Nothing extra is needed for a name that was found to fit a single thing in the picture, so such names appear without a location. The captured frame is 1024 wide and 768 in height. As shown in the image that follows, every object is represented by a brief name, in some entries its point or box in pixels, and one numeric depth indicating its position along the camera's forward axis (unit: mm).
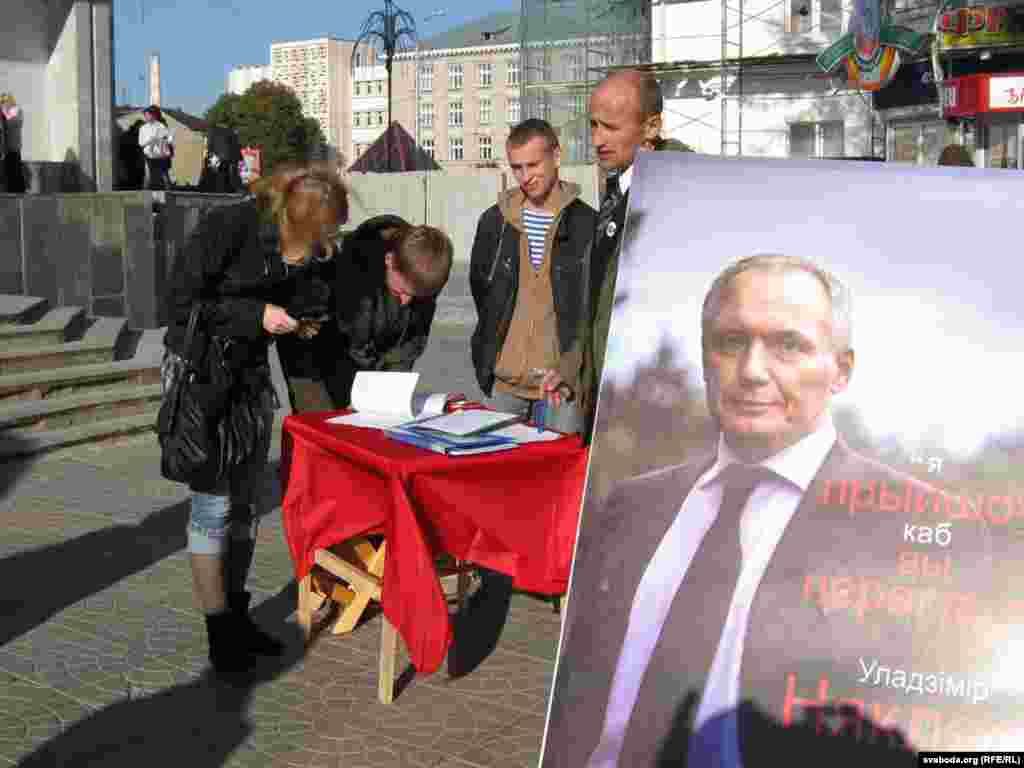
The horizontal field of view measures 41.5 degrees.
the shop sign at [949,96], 25531
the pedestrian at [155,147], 20781
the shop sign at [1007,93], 24281
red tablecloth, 4074
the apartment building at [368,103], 125625
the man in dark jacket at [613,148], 4191
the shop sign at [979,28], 24703
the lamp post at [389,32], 34094
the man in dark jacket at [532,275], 4852
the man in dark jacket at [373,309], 4789
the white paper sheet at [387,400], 4754
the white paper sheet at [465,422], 4418
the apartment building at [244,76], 148125
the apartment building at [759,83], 37250
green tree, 83875
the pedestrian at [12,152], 17047
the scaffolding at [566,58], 39062
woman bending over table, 4406
